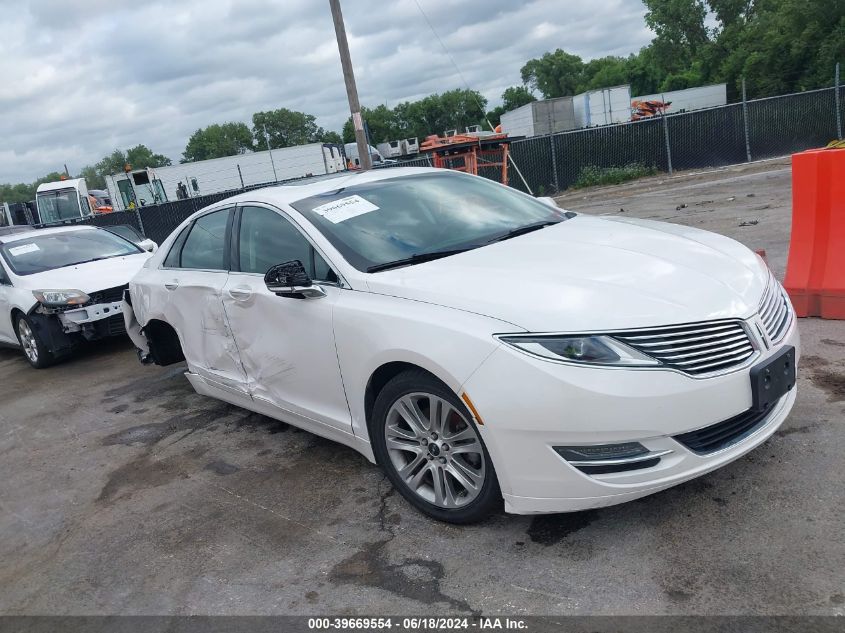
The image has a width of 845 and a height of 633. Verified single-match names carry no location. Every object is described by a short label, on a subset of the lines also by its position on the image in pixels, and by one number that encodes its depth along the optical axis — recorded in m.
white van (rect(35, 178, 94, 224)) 27.42
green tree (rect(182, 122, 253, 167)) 129.38
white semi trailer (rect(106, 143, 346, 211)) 33.16
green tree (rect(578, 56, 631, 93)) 96.06
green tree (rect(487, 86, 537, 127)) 118.76
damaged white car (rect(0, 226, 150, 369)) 7.82
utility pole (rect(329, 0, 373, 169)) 14.39
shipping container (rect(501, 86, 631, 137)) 41.56
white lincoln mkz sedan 2.79
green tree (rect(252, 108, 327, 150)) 128.12
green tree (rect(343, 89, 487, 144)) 111.38
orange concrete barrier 5.31
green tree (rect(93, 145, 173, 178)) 144.56
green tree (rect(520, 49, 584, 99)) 117.16
